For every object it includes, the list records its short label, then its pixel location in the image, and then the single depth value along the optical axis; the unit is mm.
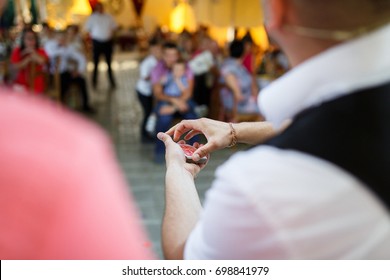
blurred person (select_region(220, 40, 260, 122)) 2756
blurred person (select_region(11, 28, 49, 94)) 3906
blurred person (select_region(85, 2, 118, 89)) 6516
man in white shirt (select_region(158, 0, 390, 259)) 468
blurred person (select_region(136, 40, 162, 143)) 3857
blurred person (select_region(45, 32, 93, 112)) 4902
